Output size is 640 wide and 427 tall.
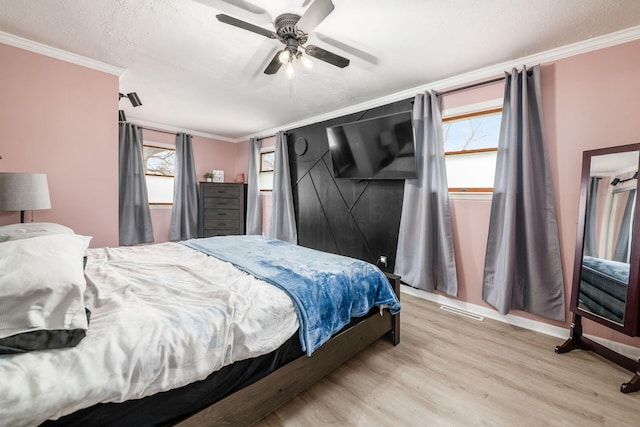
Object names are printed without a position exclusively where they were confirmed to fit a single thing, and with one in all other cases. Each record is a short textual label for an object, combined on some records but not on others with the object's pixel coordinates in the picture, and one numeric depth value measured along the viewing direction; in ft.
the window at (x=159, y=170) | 15.52
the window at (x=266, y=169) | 17.31
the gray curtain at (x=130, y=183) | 13.84
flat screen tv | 9.74
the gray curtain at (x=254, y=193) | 17.16
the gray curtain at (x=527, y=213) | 7.56
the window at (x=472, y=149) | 8.87
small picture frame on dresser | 17.54
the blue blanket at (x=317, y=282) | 4.95
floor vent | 8.69
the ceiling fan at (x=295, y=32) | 5.07
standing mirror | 5.84
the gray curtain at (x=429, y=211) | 9.29
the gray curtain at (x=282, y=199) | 15.01
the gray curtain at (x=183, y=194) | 15.87
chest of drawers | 16.31
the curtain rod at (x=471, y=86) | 8.46
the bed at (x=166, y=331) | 2.84
